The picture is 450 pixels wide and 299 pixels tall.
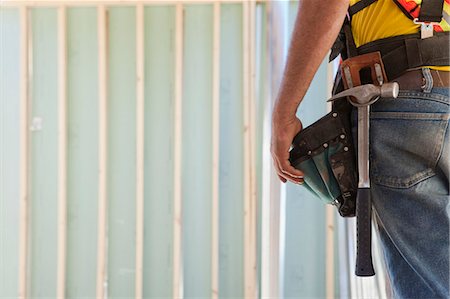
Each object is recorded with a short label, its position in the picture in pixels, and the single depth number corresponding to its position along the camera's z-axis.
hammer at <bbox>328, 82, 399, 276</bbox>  2.03
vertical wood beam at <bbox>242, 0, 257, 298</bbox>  4.85
